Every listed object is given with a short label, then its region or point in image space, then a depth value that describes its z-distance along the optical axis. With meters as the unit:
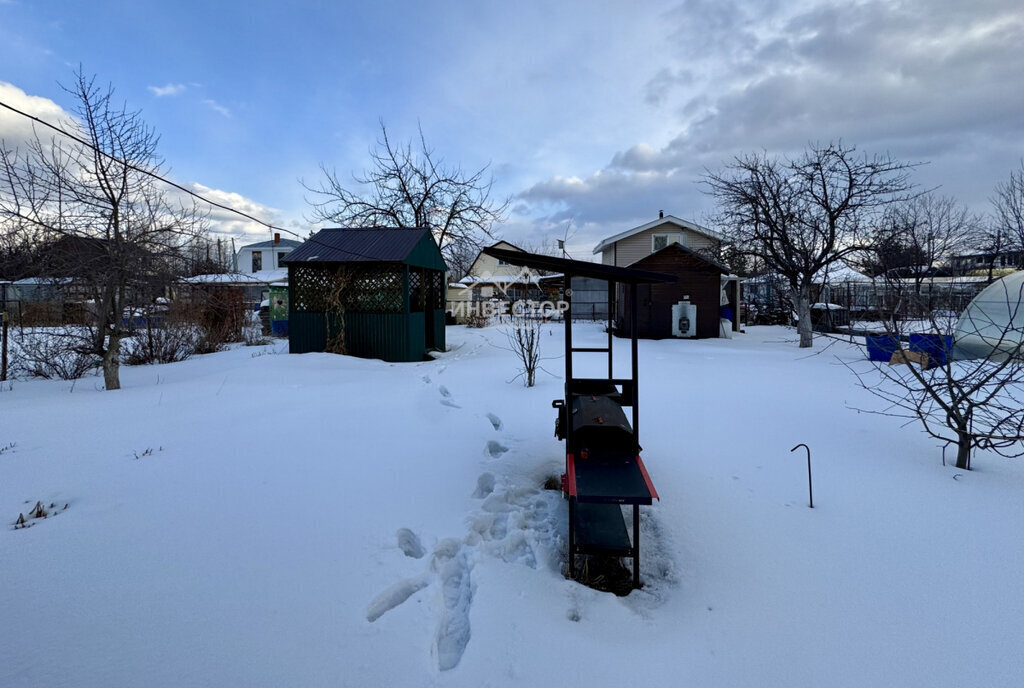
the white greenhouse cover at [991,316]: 8.82
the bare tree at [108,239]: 5.98
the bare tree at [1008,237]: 12.46
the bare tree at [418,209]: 20.75
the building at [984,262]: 16.13
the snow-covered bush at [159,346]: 10.62
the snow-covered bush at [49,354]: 8.27
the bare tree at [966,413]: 3.52
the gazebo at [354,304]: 10.61
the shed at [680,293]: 16.27
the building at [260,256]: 41.12
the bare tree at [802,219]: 13.04
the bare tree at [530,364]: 7.56
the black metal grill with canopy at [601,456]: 2.52
